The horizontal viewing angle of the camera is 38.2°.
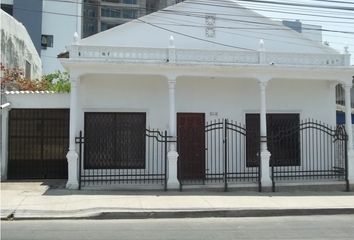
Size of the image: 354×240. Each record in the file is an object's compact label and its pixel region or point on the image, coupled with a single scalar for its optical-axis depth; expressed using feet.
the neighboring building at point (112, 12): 247.29
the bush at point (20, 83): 66.33
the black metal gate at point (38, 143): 58.18
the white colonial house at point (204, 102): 53.72
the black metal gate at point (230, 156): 58.23
